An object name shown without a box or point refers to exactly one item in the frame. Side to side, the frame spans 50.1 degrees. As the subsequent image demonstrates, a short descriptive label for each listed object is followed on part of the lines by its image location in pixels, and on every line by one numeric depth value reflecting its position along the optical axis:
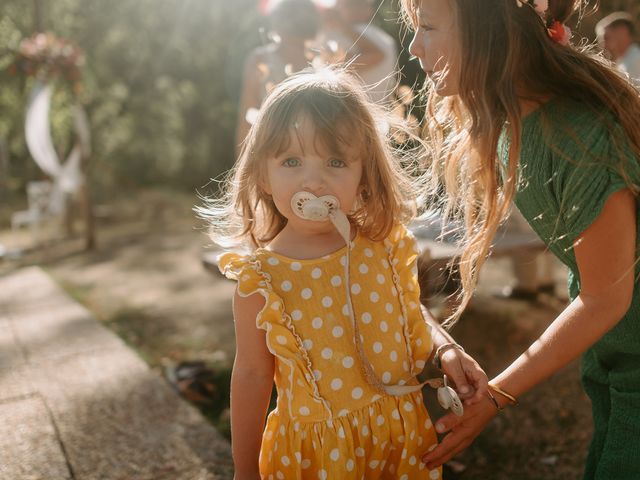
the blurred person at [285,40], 3.71
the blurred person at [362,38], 4.00
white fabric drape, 8.62
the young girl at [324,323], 1.48
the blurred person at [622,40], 5.40
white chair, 9.30
